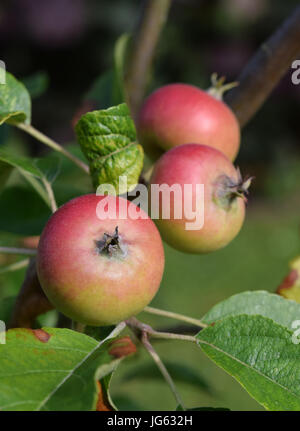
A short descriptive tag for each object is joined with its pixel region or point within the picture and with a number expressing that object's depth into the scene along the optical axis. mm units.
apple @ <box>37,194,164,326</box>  470
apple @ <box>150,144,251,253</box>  503
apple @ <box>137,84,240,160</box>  541
